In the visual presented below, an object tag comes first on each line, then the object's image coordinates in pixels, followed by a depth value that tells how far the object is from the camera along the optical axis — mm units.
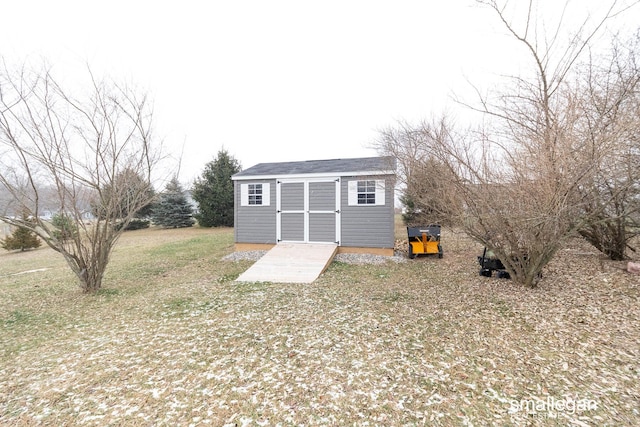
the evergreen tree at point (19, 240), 12492
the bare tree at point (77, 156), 4254
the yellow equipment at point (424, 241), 7630
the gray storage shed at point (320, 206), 7895
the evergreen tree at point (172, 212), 17984
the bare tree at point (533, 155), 3602
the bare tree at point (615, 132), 3430
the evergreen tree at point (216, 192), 16906
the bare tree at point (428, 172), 4660
